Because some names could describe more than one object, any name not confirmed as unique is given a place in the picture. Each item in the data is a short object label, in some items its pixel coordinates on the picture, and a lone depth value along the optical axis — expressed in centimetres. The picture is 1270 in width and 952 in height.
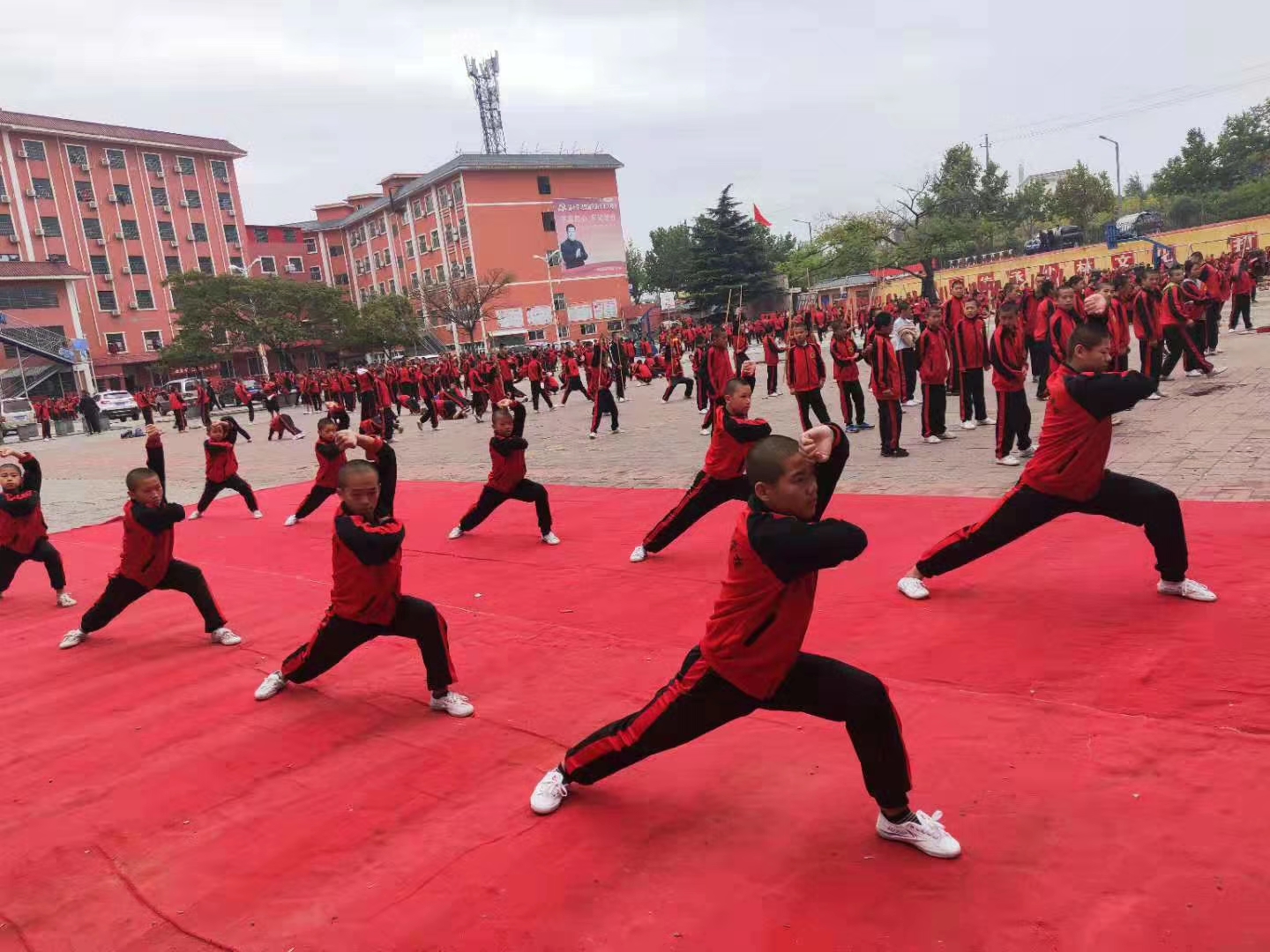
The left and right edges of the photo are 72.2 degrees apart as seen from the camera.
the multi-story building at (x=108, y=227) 4812
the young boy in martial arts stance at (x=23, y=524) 660
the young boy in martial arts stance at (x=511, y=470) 748
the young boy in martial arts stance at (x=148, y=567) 537
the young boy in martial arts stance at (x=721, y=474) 626
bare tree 4888
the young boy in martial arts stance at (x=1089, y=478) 442
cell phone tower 6344
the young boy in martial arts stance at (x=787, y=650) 271
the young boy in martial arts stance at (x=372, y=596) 411
